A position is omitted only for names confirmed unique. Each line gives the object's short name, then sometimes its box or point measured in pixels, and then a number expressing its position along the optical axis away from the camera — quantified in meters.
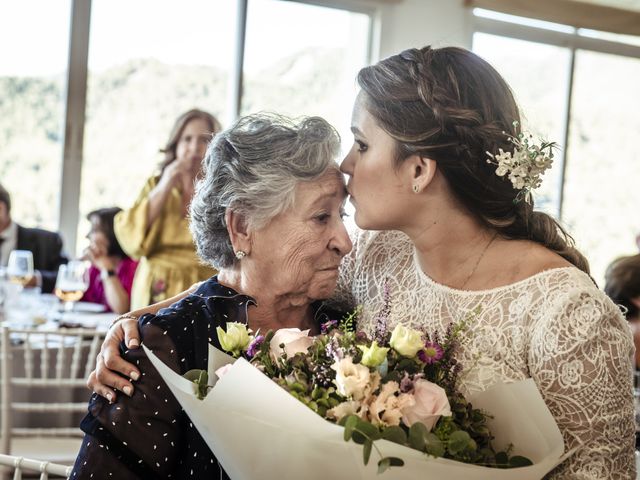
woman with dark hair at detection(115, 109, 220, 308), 4.34
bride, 1.50
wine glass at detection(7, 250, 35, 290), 4.55
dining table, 3.63
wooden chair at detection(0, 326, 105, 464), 3.26
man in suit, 5.38
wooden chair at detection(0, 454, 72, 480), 1.61
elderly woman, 1.65
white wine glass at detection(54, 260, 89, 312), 4.44
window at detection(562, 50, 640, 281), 8.08
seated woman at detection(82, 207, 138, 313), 4.92
